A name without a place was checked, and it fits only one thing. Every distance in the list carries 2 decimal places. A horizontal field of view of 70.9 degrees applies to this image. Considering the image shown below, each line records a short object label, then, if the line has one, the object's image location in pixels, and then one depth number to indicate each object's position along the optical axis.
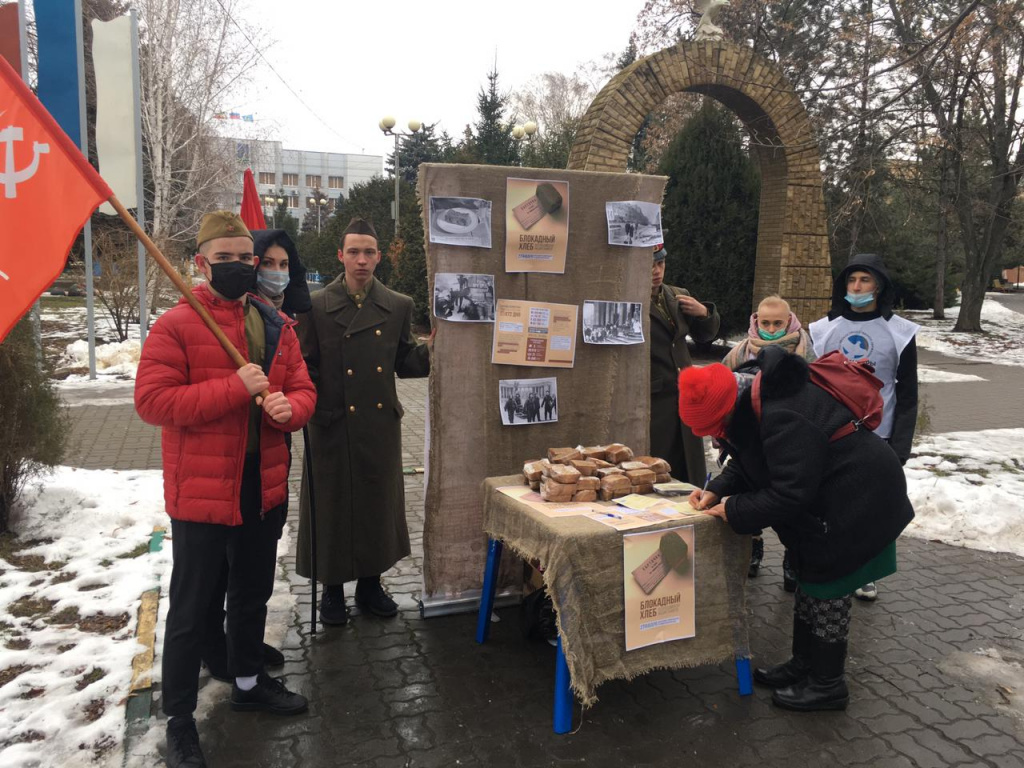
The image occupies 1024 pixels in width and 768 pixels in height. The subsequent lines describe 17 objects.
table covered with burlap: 2.74
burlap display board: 3.73
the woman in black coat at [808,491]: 2.73
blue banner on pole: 9.12
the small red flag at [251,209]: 3.81
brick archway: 7.40
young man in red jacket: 2.60
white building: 79.94
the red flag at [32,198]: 2.41
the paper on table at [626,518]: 2.86
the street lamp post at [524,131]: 20.55
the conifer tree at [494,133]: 22.78
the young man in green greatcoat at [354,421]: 3.74
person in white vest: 3.89
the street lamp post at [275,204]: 47.72
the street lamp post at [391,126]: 21.09
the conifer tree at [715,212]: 13.51
